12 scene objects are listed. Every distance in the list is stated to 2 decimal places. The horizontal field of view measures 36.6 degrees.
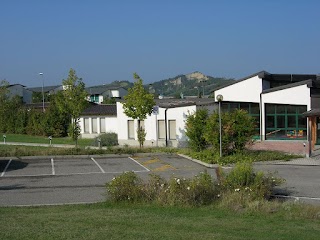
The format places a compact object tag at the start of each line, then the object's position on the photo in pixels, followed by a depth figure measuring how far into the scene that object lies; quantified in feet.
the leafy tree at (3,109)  169.63
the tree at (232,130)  78.33
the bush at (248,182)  38.75
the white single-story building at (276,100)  104.73
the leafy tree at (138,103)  103.24
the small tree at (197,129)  84.79
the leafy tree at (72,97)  105.40
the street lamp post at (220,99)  74.96
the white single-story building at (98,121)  153.38
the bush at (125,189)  37.88
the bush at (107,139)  123.84
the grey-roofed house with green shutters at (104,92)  373.54
